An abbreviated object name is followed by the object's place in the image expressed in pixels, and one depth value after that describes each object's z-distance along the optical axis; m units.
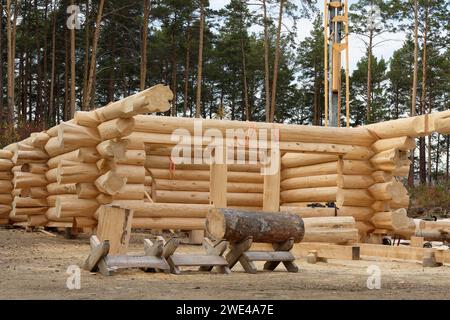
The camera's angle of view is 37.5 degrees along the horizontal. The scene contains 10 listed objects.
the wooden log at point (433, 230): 15.08
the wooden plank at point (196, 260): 8.86
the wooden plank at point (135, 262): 8.41
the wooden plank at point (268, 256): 9.43
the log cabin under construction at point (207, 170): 13.73
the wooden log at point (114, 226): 10.17
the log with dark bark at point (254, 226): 9.09
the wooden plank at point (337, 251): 11.84
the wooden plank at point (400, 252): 10.84
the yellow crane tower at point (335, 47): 19.98
